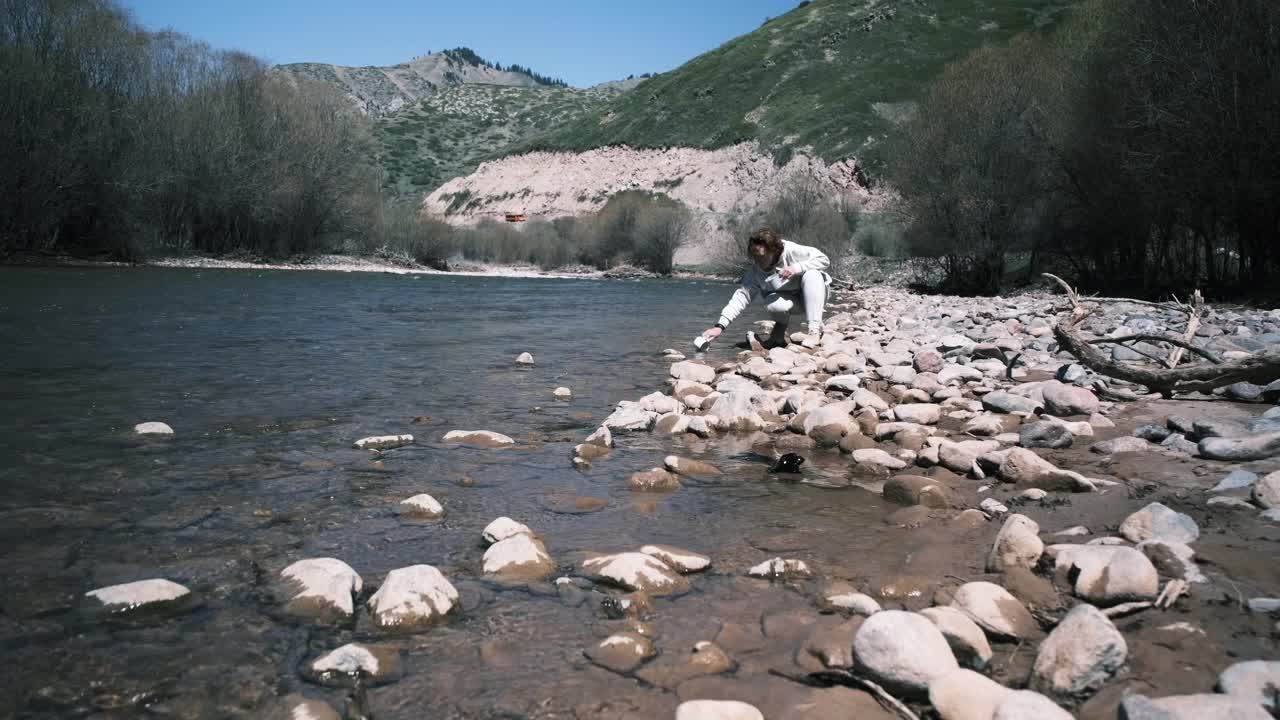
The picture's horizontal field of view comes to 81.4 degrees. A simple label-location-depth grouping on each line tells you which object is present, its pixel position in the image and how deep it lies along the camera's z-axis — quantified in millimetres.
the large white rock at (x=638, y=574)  2793
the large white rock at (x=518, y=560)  2906
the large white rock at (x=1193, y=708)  1645
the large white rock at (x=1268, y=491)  3072
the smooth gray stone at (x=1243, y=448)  3701
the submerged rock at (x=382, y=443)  4809
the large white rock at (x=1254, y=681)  1747
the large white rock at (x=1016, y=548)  2824
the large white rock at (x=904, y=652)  1997
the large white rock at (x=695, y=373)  7160
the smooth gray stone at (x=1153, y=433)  4391
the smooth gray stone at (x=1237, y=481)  3338
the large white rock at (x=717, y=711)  1887
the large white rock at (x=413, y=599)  2484
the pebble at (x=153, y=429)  4895
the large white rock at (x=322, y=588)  2521
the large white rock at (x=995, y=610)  2328
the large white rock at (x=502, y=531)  3199
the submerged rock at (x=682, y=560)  2975
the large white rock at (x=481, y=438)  4992
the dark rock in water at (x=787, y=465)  4465
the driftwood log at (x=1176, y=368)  4845
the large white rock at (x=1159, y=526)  2873
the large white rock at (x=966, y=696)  1839
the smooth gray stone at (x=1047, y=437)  4551
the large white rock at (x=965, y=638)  2158
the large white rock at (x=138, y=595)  2506
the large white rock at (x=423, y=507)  3543
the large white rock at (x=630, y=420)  5473
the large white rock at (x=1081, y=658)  1963
